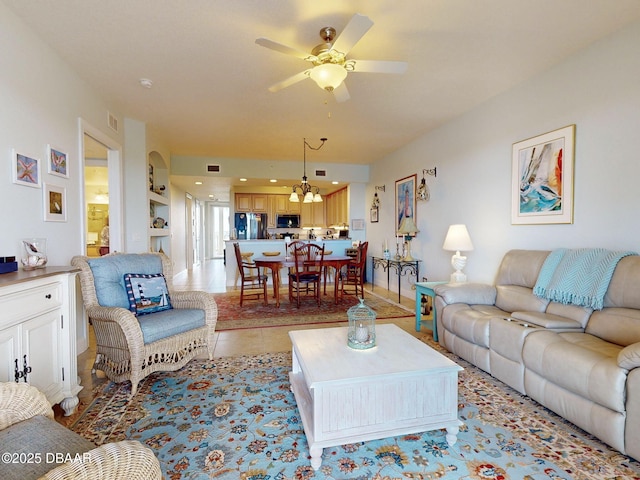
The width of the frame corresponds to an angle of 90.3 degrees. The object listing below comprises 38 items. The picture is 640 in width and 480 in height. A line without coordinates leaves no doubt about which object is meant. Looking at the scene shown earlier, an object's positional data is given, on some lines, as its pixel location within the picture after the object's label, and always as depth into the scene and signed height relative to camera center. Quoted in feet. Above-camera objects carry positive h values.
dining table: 15.44 -1.62
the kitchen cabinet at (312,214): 29.37 +1.57
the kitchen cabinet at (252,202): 28.56 +2.62
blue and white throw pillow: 8.22 -1.64
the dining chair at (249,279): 15.80 -2.45
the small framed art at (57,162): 8.50 +1.94
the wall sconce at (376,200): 21.03 +2.10
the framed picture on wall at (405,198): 16.81 +1.80
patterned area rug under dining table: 12.88 -3.67
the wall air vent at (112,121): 12.01 +4.24
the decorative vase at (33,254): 6.93 -0.50
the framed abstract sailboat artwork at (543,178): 8.90 +1.58
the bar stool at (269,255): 21.12 -1.59
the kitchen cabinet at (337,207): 24.79 +1.96
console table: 15.90 -1.92
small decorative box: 6.05 -0.63
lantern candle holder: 6.46 -2.04
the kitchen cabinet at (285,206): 29.14 +2.30
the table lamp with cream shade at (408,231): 15.76 -0.02
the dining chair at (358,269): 16.66 -2.04
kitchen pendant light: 17.92 +2.16
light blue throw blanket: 7.07 -1.09
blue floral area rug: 4.91 -3.71
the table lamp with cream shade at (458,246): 11.42 -0.56
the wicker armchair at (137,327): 7.11 -2.31
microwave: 29.01 +0.92
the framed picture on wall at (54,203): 8.39 +0.79
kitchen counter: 21.17 -1.13
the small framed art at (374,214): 21.52 +1.13
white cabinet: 5.20 -1.84
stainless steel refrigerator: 28.50 +0.55
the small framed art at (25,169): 7.28 +1.49
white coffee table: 5.13 -2.80
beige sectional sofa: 5.08 -2.28
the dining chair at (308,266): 15.23 -1.75
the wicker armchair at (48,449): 2.52 -2.03
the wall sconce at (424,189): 15.47 +2.03
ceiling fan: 6.50 +3.82
